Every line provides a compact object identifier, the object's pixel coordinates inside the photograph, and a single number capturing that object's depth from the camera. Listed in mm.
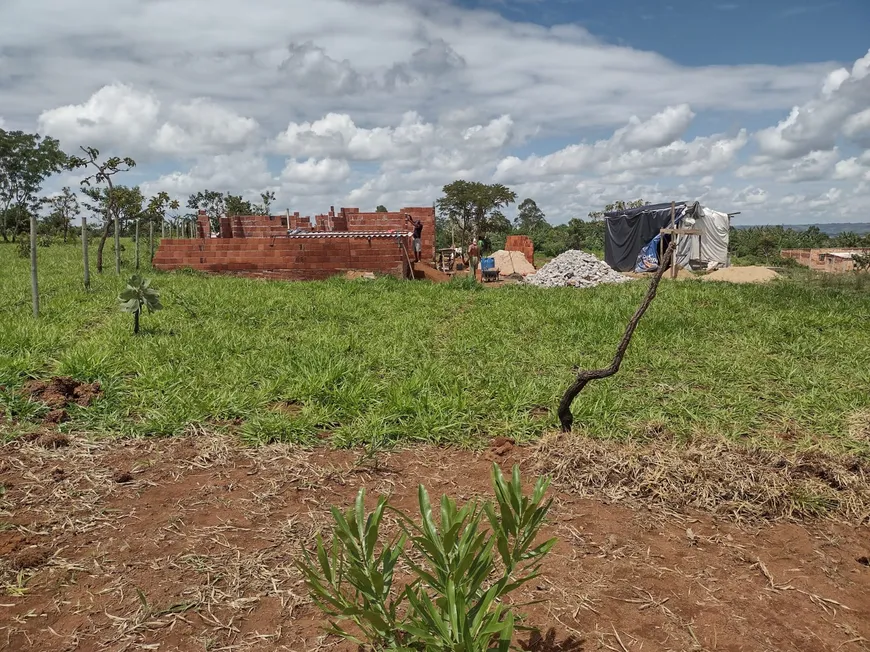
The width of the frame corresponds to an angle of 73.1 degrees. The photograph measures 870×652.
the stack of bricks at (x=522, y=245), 20219
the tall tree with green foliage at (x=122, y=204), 11727
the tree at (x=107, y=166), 12562
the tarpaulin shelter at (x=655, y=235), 16703
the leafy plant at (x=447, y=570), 1325
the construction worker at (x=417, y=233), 14726
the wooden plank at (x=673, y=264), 14191
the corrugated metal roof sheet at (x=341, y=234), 15438
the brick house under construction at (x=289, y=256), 12188
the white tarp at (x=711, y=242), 17453
